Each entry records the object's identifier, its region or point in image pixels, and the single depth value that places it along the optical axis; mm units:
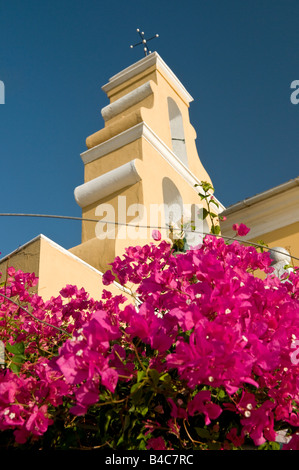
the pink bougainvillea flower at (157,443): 1283
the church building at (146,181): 6559
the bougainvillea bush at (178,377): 1130
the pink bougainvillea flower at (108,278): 2303
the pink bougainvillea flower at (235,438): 1295
